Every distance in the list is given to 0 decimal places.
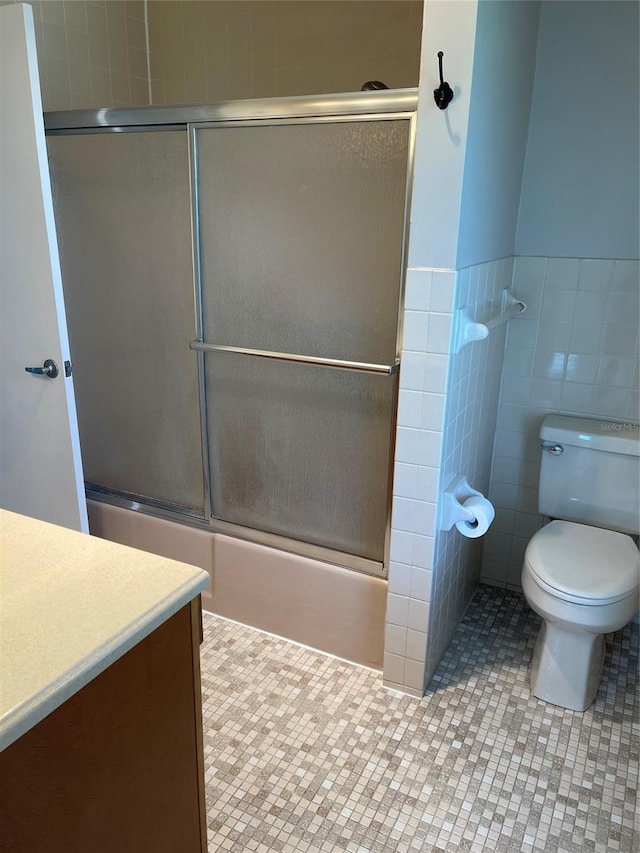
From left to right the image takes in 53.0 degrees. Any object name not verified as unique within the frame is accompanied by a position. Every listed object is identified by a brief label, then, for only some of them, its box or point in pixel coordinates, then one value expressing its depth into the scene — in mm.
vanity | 788
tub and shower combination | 1757
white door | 1867
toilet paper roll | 1817
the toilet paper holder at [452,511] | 1820
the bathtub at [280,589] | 2033
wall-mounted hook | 1438
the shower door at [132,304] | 2037
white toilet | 1795
